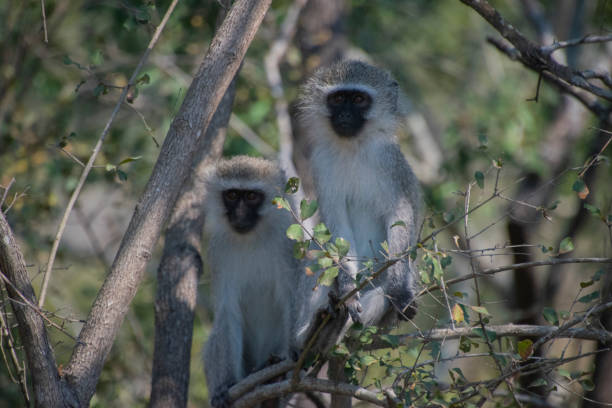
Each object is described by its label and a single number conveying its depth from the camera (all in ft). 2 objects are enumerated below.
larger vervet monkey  31.65
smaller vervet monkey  35.17
